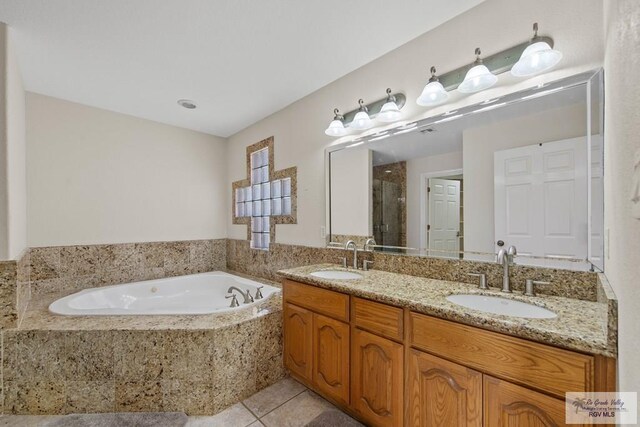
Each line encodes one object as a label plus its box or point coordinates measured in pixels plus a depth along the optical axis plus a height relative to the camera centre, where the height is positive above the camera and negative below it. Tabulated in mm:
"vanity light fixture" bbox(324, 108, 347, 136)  2312 +728
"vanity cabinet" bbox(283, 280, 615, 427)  948 -725
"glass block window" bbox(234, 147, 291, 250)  3127 +163
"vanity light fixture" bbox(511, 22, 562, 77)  1306 +757
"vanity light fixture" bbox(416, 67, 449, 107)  1691 +755
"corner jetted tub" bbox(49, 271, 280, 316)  2590 -896
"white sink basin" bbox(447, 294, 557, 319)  1239 -480
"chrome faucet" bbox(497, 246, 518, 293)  1415 -264
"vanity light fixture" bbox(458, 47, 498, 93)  1496 +753
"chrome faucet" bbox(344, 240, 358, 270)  2188 -318
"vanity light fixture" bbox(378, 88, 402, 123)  1945 +738
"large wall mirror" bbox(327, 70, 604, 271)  1270 +181
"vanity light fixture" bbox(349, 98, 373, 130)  2146 +739
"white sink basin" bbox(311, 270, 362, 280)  2131 -504
